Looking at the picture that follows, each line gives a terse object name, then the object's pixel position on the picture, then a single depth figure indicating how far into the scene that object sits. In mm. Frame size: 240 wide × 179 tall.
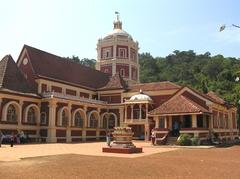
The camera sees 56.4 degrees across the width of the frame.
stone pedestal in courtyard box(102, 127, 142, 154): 15094
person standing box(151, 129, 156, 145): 21861
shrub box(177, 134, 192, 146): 20046
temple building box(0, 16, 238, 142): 22988
